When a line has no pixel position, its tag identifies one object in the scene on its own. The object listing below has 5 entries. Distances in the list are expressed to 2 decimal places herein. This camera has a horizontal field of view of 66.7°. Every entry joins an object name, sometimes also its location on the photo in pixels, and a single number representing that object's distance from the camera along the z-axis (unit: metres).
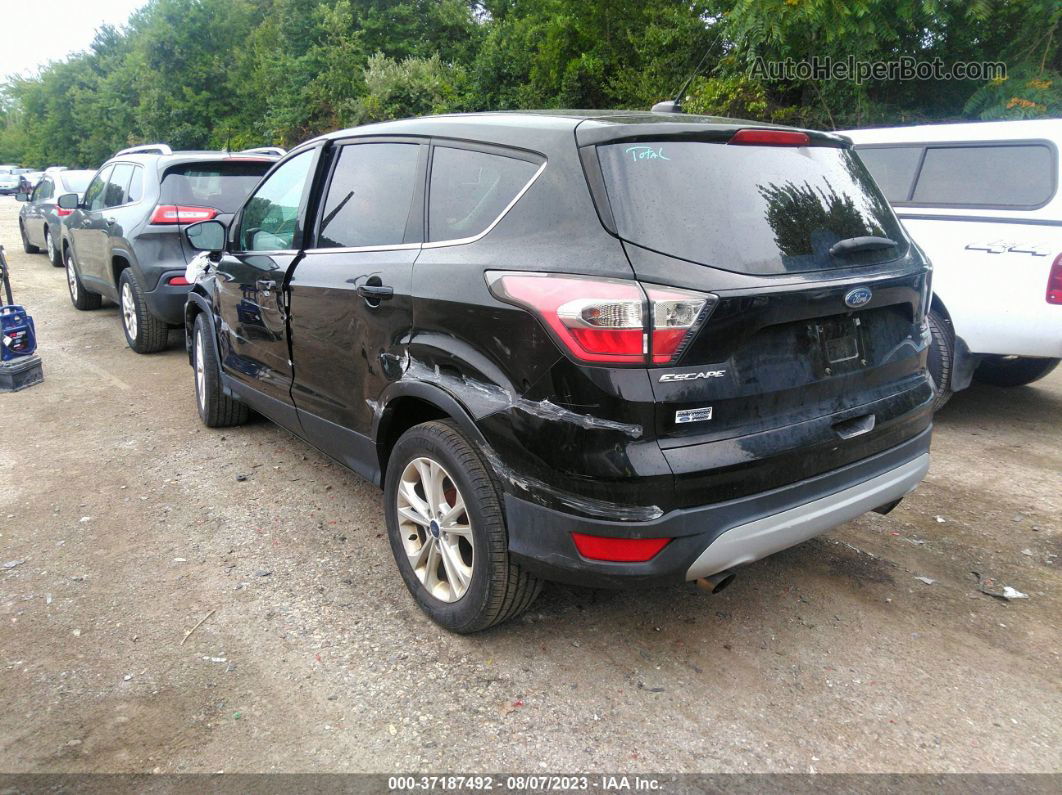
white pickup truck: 4.86
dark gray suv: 7.17
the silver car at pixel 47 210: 13.49
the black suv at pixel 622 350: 2.39
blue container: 6.43
